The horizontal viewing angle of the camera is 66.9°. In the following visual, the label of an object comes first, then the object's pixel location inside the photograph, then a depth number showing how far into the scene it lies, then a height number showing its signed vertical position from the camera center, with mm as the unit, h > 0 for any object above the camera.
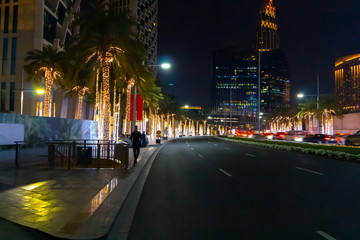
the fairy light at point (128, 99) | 28256 +3253
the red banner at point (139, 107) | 29903 +2365
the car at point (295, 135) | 40741 -903
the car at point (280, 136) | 46012 -1087
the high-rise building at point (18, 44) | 41438 +12888
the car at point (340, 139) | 32031 -1061
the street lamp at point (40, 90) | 32625 +4478
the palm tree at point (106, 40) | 18000 +6052
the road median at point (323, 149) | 17136 -1529
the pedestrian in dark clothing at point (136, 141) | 14245 -675
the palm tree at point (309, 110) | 55856 +4193
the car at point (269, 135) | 51347 -1162
